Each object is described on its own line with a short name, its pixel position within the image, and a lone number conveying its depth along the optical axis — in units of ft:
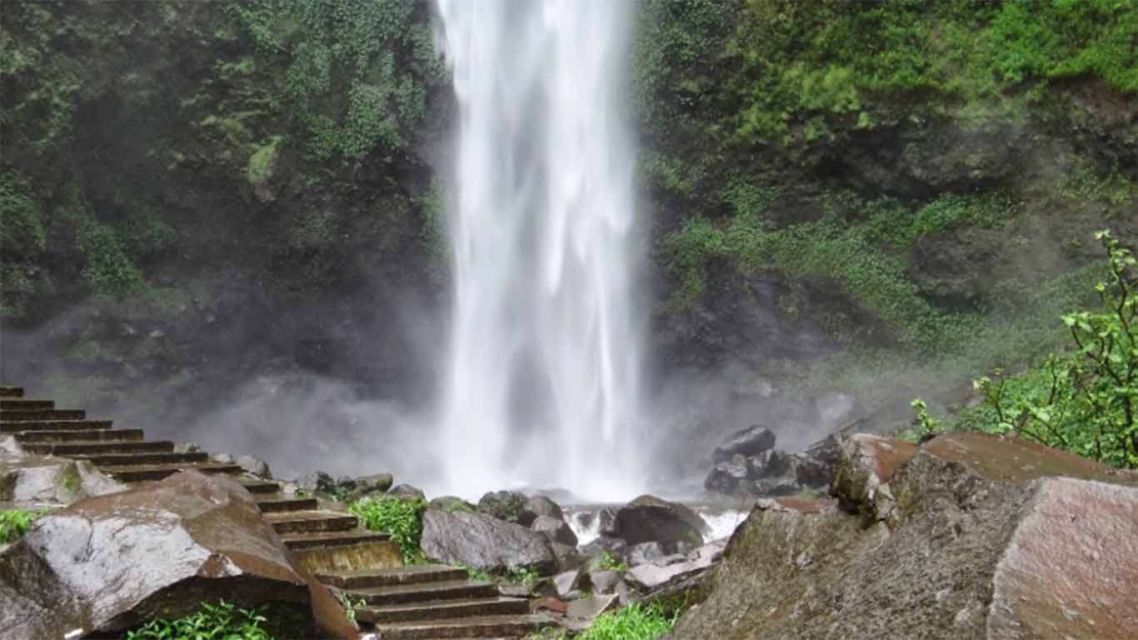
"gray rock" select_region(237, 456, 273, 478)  45.26
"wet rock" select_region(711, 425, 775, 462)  61.87
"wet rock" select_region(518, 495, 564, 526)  44.50
